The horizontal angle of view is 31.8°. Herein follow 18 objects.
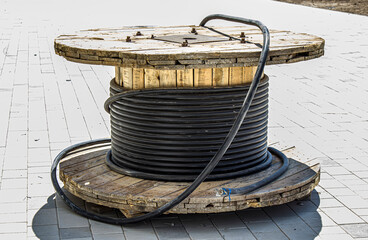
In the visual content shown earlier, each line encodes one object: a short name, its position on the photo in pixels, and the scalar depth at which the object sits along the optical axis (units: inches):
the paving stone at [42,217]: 169.8
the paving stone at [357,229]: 162.2
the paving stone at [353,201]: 181.5
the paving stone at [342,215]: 171.0
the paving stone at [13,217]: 171.2
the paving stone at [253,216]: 170.7
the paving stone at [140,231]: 161.0
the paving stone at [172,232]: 160.6
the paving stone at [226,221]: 166.7
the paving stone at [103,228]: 163.8
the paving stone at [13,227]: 164.4
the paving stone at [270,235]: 160.2
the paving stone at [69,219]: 167.5
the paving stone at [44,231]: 161.2
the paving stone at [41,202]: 180.9
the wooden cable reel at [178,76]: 158.7
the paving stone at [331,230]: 163.3
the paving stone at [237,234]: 160.4
